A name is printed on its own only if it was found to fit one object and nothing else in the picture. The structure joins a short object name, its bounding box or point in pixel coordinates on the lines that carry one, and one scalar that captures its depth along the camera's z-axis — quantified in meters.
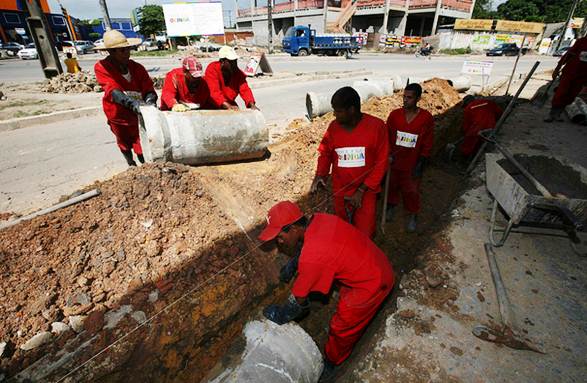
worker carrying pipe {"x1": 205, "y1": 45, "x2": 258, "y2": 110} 4.64
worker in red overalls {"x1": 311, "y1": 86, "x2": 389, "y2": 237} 2.82
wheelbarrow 2.65
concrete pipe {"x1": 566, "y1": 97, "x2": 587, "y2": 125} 6.12
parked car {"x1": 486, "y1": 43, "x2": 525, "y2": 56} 32.16
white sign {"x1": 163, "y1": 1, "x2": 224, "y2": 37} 30.45
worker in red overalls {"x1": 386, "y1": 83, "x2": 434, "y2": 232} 3.54
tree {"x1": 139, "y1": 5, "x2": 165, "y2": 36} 41.98
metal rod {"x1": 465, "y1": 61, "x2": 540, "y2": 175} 4.67
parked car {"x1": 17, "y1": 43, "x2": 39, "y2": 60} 25.00
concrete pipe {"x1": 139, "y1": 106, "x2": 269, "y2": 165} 3.83
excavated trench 2.45
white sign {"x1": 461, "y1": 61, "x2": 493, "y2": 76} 11.70
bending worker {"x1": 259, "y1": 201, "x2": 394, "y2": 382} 1.98
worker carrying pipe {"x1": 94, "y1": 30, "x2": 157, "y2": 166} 3.70
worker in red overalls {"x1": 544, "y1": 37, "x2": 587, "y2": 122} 5.57
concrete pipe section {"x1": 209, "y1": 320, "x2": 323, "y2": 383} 1.97
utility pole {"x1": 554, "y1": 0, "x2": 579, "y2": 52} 30.83
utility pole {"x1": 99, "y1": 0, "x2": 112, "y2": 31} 14.80
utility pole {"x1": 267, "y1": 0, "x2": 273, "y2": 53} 28.74
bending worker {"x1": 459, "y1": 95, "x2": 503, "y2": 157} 5.25
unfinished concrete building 37.81
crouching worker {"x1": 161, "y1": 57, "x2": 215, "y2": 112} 4.26
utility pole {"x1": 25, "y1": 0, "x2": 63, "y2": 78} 9.85
